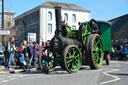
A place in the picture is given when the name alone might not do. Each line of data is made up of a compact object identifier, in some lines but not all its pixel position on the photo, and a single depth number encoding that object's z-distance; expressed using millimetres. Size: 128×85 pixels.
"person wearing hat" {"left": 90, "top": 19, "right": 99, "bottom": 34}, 13133
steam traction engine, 10738
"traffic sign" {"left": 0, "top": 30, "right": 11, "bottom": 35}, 14438
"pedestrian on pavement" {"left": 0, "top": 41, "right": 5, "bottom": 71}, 13002
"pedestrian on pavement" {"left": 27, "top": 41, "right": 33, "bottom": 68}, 14047
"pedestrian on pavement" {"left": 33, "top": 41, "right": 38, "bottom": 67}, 14992
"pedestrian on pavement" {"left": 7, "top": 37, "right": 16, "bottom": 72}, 13031
